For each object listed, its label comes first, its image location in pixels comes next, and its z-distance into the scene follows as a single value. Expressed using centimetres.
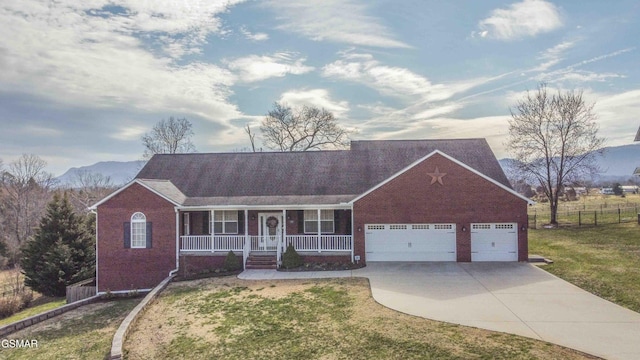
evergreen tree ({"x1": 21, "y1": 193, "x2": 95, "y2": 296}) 2070
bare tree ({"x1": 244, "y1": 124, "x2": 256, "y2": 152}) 4650
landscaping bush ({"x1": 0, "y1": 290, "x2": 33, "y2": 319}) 1806
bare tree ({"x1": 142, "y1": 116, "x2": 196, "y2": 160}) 4312
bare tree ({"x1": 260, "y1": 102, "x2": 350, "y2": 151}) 4388
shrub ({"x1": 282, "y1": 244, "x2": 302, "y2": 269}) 1775
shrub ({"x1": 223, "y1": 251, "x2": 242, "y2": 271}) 1792
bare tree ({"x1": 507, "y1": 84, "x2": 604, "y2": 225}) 3195
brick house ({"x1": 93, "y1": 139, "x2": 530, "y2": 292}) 1802
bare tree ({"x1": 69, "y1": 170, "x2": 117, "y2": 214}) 4344
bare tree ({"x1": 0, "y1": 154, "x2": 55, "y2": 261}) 3788
